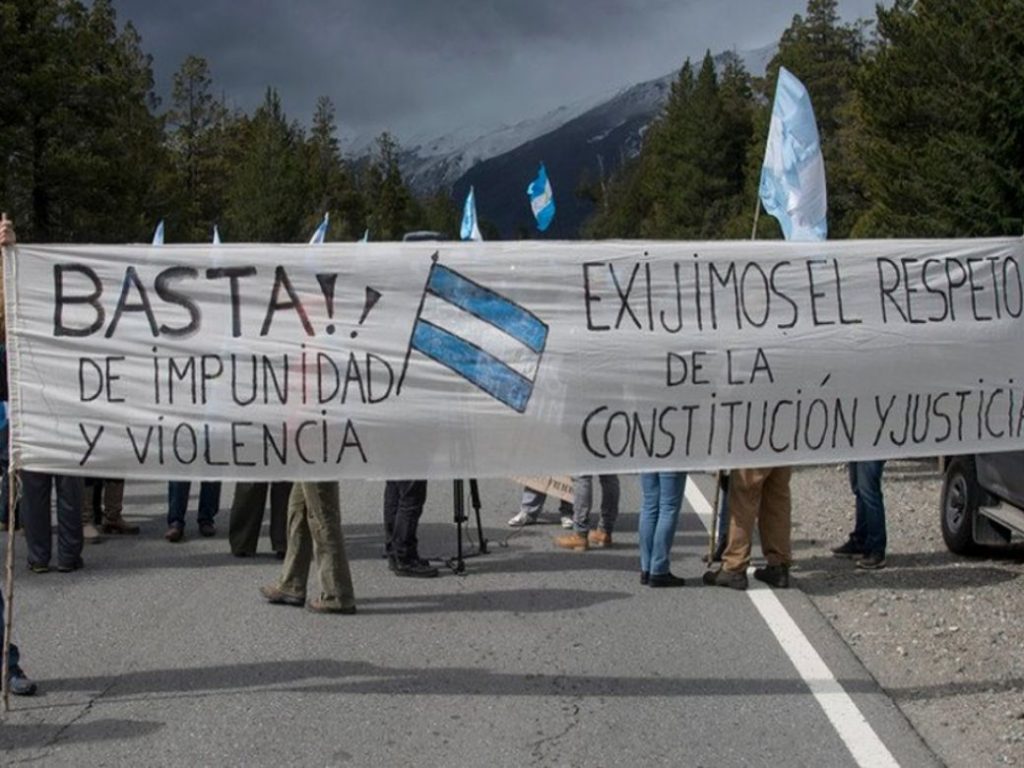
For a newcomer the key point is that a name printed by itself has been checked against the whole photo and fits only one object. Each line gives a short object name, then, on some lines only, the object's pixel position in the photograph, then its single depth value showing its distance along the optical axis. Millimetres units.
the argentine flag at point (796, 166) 9125
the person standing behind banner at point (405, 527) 8734
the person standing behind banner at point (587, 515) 9734
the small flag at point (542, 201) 21516
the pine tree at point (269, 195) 50438
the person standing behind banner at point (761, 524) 8156
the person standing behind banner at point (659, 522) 8367
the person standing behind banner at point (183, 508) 10258
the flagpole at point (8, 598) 5918
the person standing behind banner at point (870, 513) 8805
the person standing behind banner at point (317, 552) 7719
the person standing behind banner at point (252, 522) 9555
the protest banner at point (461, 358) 6191
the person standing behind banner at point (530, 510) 10891
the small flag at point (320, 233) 12125
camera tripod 9031
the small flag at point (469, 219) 17292
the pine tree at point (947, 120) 17516
